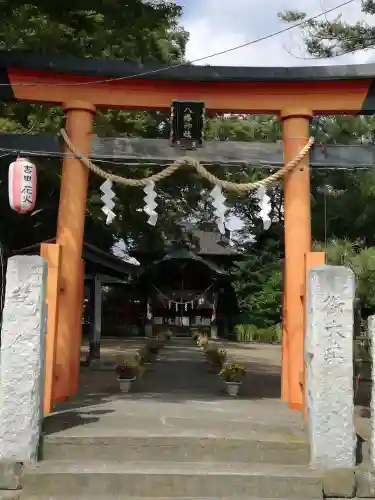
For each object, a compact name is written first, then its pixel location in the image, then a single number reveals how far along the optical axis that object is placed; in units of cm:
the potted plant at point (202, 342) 2098
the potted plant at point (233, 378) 943
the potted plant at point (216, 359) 1328
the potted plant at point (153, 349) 1684
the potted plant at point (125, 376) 954
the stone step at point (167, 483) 546
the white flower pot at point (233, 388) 941
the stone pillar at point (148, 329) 3089
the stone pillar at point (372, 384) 586
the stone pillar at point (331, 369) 579
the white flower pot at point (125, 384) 955
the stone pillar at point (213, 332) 3119
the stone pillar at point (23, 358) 579
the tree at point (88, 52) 1027
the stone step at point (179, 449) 597
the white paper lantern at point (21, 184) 811
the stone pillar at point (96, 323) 1537
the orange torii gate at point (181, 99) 835
